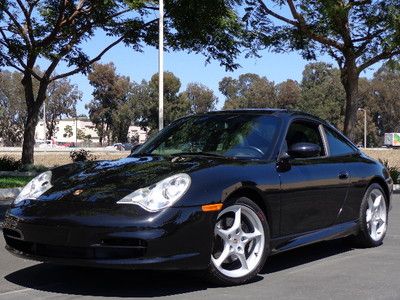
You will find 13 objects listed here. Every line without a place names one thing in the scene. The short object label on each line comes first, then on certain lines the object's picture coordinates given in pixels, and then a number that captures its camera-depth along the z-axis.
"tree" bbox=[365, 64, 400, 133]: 92.12
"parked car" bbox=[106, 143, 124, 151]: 67.97
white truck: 101.56
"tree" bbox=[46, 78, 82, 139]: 82.69
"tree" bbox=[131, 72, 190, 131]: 73.06
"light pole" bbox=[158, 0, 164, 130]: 17.86
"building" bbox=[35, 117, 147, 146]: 110.81
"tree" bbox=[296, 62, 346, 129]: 80.88
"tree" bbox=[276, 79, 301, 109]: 89.31
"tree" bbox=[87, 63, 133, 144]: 79.69
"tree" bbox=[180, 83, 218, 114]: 88.94
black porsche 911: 4.20
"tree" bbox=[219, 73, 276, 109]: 87.38
